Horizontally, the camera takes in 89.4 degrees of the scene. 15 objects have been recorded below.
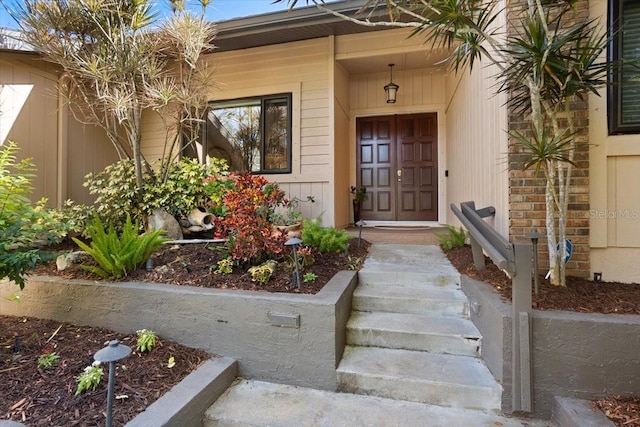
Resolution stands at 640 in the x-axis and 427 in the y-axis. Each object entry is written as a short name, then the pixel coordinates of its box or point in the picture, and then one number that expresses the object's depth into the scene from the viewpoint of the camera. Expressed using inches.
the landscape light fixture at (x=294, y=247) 98.4
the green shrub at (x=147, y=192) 154.5
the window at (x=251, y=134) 222.8
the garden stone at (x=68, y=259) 121.5
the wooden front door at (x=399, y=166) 247.3
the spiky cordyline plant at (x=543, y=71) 80.9
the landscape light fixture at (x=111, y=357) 56.6
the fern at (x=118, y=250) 106.7
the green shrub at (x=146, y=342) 90.7
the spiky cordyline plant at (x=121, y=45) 134.4
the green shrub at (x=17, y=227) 86.8
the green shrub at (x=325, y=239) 135.5
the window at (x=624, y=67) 102.0
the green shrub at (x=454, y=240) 144.0
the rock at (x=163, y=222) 154.9
